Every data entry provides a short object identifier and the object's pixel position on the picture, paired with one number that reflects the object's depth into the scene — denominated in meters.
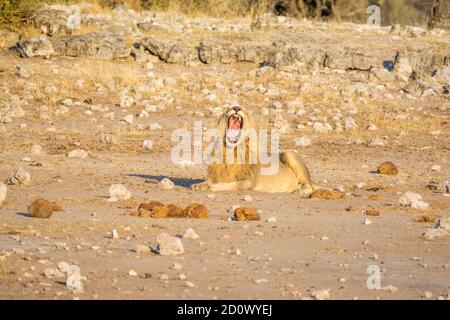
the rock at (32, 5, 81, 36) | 20.19
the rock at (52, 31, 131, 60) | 19.34
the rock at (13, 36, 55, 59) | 19.08
